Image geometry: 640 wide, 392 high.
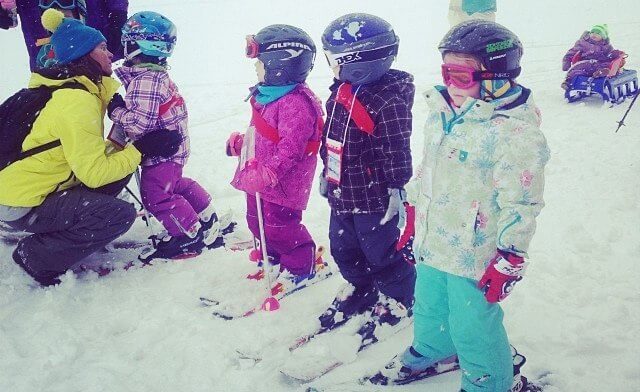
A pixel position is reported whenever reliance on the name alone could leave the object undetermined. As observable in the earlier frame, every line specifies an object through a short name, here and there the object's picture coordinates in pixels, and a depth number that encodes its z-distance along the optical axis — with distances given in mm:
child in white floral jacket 2238
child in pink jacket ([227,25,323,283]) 3410
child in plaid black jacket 3000
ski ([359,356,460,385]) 2990
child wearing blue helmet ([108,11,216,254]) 4008
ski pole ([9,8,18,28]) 4598
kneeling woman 3775
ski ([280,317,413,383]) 3064
